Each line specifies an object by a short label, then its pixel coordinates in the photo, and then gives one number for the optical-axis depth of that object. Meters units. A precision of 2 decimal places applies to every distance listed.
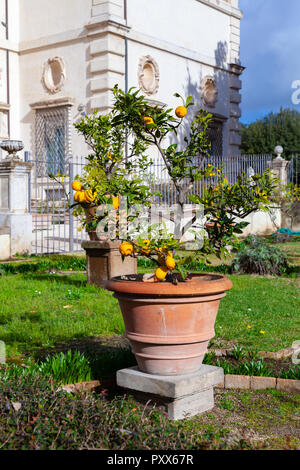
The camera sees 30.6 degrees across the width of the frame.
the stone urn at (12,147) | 11.41
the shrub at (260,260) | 9.52
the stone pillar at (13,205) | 11.46
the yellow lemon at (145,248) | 3.48
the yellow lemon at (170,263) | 3.36
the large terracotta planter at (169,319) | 3.29
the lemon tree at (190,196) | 3.50
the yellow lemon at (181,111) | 3.75
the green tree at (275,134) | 33.62
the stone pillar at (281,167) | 19.92
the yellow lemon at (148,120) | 3.77
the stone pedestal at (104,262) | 7.78
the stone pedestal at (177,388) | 3.33
